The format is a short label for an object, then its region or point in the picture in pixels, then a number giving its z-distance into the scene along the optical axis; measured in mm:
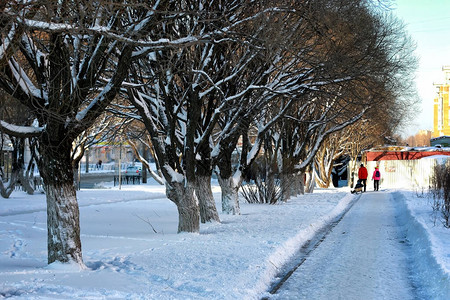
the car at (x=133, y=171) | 63131
